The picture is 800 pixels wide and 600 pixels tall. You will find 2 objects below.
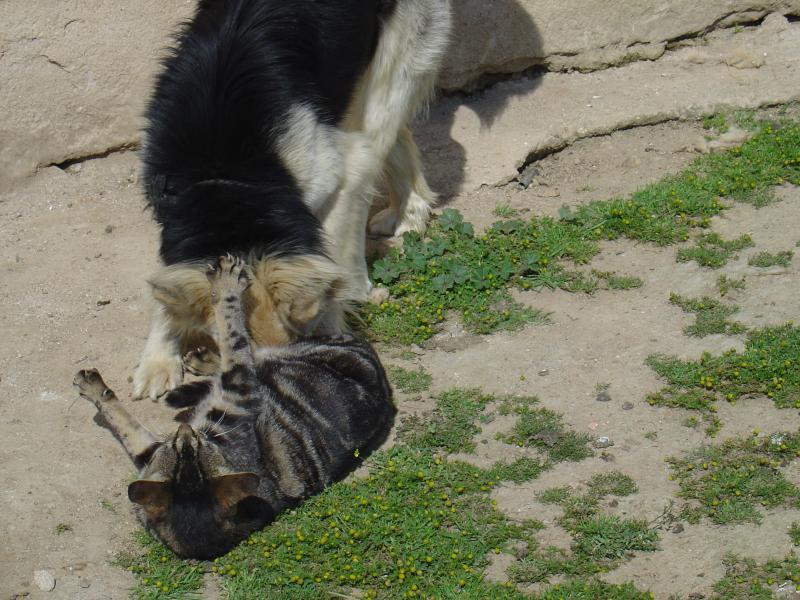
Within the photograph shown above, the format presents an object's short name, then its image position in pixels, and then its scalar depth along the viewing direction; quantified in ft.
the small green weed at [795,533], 27.67
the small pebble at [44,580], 28.43
